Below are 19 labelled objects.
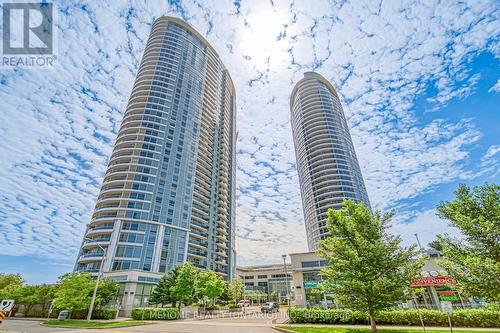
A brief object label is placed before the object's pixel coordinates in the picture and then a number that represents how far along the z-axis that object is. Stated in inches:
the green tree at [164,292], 1740.9
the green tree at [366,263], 646.5
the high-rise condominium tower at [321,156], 3580.2
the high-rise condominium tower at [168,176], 2223.2
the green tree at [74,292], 1187.9
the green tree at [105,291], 1415.6
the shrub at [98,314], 1273.4
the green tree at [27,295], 1651.1
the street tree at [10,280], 2308.3
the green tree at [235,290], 2469.0
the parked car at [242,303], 2506.6
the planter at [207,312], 1725.4
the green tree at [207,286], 1700.3
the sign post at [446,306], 497.9
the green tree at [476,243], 512.4
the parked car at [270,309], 1759.4
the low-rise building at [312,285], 1181.7
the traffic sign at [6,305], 531.2
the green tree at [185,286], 1557.6
